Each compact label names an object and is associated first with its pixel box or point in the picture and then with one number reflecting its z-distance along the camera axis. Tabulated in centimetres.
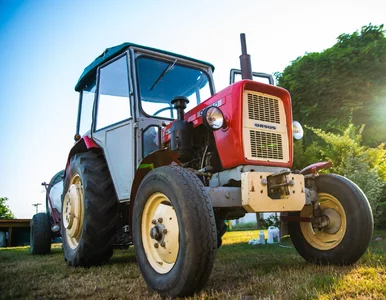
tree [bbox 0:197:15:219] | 4648
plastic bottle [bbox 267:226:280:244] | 688
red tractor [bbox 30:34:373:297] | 252
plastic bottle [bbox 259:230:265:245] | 664
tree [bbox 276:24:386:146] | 1172
